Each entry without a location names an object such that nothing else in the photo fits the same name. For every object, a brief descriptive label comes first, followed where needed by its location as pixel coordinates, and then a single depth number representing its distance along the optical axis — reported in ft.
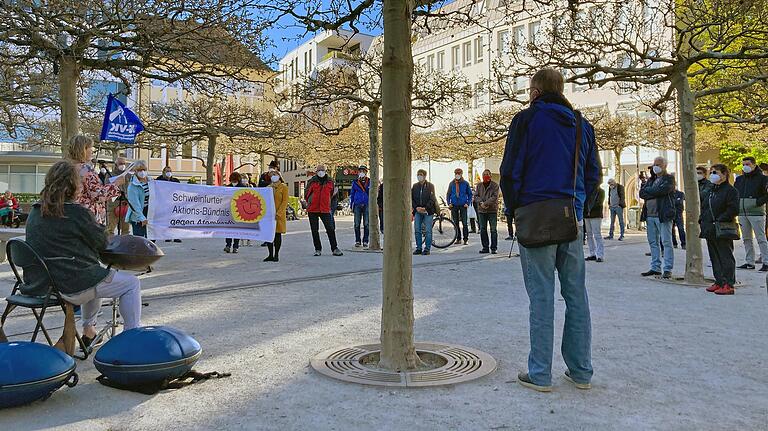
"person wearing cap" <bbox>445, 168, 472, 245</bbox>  53.36
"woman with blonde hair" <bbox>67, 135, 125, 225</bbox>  18.97
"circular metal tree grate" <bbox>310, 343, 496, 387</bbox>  13.88
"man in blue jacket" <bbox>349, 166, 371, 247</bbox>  53.01
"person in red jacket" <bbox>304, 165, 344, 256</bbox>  44.11
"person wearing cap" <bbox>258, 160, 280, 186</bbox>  44.16
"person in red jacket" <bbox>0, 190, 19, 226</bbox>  94.43
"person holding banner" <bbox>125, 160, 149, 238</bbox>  34.68
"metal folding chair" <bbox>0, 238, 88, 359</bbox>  14.07
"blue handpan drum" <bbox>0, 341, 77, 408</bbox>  11.48
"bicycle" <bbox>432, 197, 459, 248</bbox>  54.58
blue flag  31.40
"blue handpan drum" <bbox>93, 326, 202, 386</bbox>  12.91
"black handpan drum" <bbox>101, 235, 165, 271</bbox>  16.03
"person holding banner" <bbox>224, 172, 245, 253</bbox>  45.19
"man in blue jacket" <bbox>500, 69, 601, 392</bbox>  13.28
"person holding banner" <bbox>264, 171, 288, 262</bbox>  41.16
